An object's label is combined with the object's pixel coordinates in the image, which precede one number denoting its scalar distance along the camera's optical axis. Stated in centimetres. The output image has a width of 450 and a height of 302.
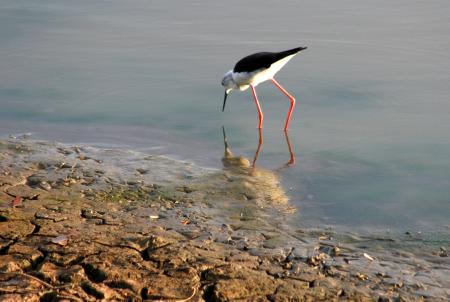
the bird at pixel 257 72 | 1591
